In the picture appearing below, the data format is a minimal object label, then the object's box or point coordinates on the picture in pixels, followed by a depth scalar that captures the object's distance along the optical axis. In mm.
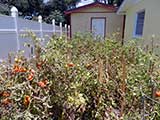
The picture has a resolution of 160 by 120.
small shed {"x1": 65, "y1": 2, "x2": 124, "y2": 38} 9074
